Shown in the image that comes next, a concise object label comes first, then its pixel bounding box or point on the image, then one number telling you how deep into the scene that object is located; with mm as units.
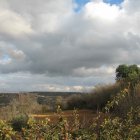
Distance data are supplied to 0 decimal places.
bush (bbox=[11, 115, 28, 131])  8785
